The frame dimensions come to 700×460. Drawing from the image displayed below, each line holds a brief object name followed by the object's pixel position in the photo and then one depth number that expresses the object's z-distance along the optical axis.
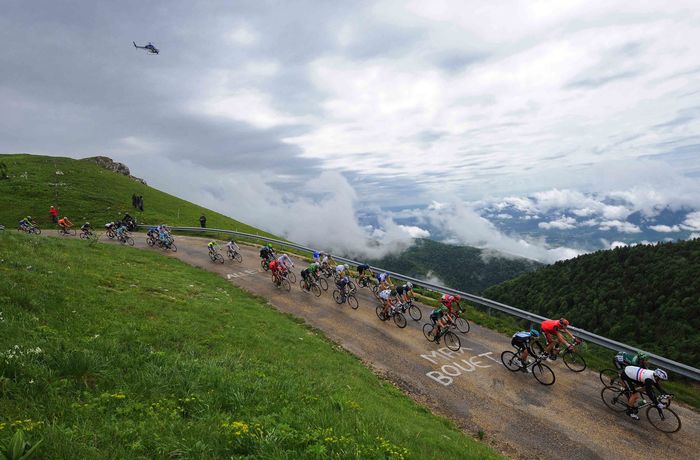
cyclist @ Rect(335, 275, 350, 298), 23.30
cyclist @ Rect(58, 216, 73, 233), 36.03
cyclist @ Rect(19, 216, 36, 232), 34.19
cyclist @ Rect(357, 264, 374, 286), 25.69
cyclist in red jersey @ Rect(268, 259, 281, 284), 25.59
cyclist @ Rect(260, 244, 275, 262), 28.72
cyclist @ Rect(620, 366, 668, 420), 11.11
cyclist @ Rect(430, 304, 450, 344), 17.55
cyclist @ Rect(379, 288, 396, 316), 20.28
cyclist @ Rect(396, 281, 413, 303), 20.44
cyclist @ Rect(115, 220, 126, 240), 36.03
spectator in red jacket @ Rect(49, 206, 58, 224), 41.65
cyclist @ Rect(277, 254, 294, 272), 25.67
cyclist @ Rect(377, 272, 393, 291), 22.05
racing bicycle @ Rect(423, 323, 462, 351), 17.43
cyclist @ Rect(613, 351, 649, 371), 12.06
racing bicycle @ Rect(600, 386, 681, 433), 11.22
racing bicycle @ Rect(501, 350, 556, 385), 14.37
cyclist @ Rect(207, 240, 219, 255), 32.03
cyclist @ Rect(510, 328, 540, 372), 14.63
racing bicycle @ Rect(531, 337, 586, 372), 14.73
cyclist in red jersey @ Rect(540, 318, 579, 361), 14.51
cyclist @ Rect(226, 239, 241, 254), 33.44
